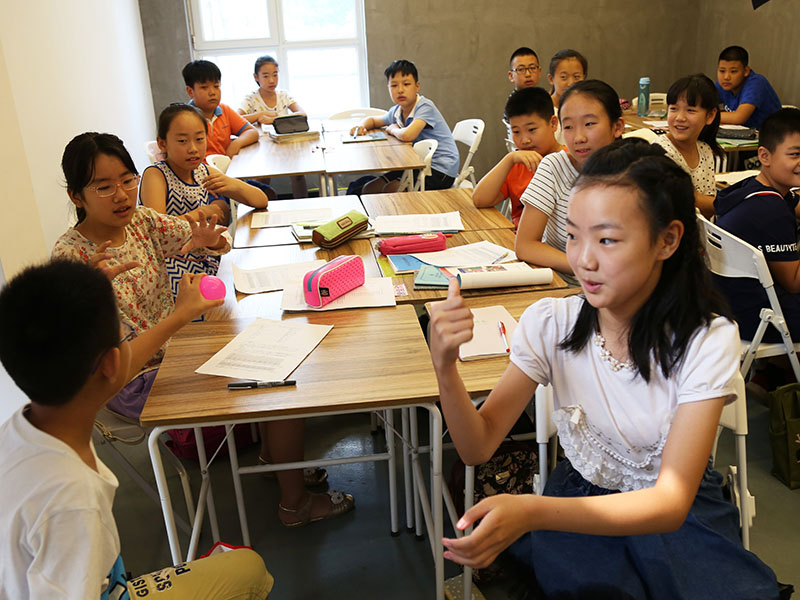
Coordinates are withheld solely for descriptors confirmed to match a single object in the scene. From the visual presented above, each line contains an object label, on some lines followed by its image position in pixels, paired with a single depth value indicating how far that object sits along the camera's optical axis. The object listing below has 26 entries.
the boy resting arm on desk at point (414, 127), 4.55
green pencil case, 2.52
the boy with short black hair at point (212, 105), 4.51
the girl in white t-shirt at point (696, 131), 2.95
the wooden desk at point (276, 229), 2.67
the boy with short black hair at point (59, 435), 1.04
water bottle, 5.21
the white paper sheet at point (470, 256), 2.30
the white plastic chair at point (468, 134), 4.32
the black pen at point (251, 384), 1.58
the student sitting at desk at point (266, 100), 5.43
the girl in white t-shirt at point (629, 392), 1.12
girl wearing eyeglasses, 2.01
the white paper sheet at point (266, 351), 1.65
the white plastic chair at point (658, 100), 5.26
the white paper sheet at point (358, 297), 2.01
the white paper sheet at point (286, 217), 2.89
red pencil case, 2.42
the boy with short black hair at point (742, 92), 4.67
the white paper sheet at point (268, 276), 2.16
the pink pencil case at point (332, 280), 1.98
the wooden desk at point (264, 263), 2.01
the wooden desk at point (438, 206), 2.79
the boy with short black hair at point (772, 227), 2.35
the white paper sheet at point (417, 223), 2.66
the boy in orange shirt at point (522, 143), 2.83
